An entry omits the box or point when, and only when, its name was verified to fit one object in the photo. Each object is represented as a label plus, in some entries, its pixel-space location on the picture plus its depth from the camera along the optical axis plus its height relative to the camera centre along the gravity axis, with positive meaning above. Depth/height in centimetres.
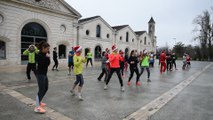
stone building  1500 +371
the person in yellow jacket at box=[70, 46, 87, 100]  491 -27
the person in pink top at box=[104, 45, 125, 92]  616 -20
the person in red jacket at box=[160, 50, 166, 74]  1207 -14
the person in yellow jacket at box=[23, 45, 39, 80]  640 -9
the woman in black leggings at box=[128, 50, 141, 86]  705 -28
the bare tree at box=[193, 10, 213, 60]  4388 +777
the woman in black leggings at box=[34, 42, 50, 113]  372 -39
